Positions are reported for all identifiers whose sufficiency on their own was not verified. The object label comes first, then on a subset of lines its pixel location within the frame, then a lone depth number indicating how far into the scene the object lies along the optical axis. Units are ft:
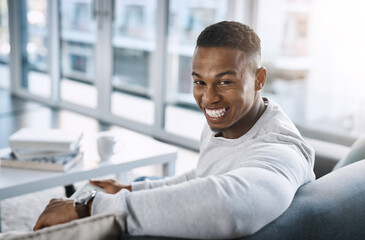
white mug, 6.47
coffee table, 5.58
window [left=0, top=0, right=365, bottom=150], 10.60
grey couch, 2.41
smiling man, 2.44
